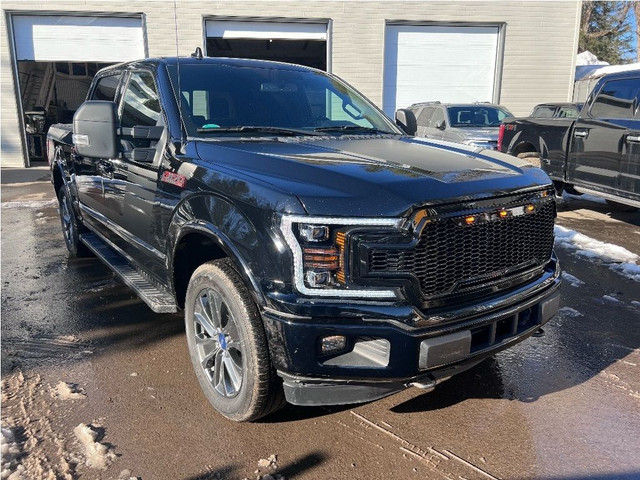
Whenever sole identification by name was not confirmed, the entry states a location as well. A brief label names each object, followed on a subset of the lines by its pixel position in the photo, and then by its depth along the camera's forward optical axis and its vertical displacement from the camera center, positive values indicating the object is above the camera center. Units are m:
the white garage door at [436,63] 15.75 +1.55
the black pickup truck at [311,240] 2.32 -0.59
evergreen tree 34.75 +5.43
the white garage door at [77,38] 14.67 +2.08
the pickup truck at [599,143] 6.91 -0.38
